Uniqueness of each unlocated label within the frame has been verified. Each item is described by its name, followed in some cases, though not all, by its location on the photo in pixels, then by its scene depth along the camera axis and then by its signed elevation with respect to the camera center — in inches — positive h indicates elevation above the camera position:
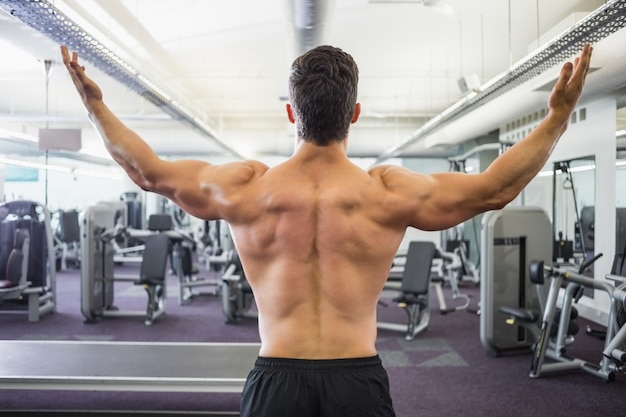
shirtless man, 39.4 -0.7
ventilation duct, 112.8 +49.3
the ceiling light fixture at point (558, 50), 98.0 +41.2
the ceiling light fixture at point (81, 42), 100.8 +43.4
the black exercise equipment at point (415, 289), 170.4 -29.2
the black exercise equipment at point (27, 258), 181.9 -20.5
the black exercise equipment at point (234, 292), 186.9 -33.8
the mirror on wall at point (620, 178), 177.3 +12.8
